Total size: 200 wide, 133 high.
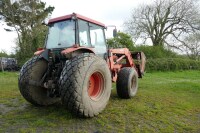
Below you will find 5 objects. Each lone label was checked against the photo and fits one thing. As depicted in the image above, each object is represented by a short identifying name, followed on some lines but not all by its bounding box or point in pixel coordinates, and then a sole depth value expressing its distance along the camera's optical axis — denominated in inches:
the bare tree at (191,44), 751.0
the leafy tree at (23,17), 658.4
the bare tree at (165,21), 753.4
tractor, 118.0
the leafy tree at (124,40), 635.7
